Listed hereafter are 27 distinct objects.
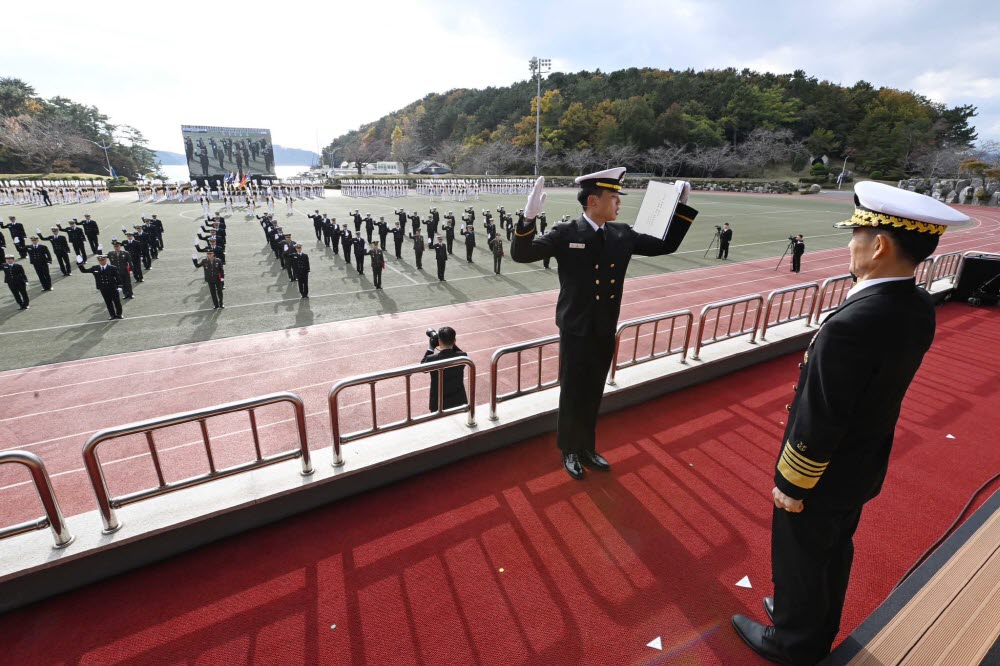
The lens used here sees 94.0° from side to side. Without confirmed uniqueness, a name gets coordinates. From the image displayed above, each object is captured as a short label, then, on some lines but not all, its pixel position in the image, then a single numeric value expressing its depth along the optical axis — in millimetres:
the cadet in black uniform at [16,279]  10977
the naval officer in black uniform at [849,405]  1908
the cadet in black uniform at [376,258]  12984
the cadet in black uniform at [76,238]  17078
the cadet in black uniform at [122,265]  12055
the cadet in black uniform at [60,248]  14516
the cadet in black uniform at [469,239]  16547
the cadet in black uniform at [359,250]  14467
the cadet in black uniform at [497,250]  14930
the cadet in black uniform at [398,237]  17281
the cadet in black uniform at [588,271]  3438
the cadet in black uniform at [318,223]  19881
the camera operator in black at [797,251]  15820
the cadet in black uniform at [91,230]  17984
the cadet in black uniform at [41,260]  12430
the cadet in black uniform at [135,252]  14133
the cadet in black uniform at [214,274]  10973
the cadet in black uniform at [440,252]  13953
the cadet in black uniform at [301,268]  11930
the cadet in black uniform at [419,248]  15586
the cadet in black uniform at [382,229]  17797
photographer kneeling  4848
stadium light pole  57500
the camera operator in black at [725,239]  18109
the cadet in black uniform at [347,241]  15742
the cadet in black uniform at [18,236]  16812
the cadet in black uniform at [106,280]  10188
